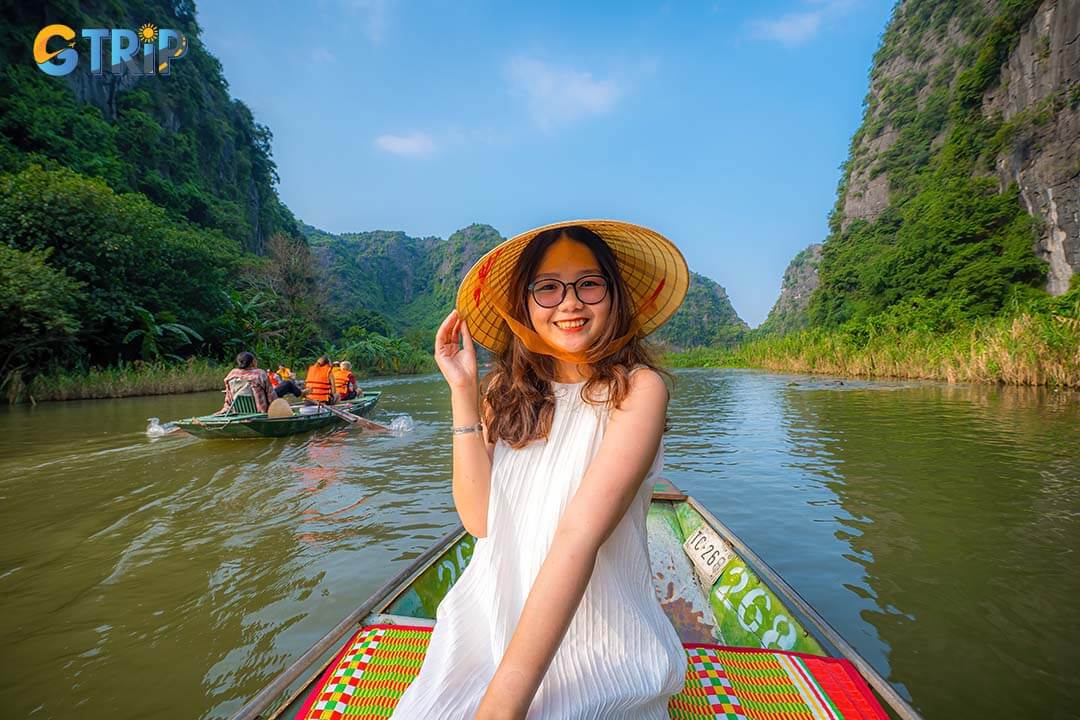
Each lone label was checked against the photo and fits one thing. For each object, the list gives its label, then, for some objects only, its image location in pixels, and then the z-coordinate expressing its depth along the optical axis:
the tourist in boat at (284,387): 10.00
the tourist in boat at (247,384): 7.36
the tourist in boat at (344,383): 10.23
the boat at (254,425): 6.67
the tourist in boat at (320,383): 9.16
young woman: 0.83
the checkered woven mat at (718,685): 1.30
